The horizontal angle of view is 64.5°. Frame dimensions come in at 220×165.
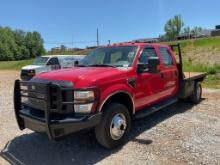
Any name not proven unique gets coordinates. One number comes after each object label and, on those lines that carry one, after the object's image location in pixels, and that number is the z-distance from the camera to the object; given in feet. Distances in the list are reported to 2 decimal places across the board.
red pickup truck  9.28
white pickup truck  35.67
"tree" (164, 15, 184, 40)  208.61
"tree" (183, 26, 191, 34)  212.24
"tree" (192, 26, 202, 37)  205.66
